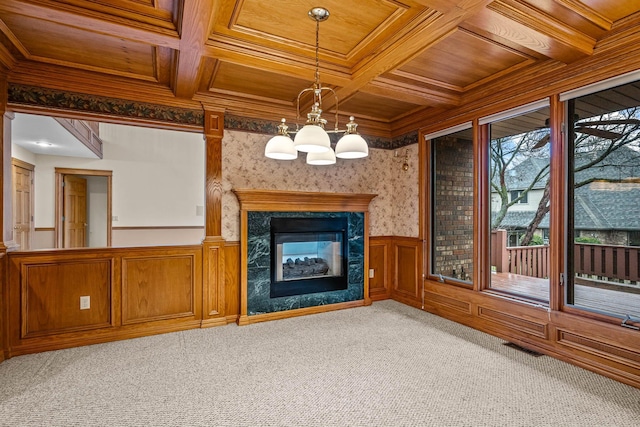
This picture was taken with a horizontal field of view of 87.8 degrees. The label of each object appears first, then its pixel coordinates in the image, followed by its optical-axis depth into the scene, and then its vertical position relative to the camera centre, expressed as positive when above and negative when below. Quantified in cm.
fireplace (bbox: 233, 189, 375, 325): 385 -48
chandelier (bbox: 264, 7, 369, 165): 205 +49
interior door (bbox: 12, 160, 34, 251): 504 +20
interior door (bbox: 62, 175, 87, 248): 615 +7
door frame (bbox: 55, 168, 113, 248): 594 +34
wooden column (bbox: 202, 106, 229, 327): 366 -13
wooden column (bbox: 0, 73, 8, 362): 281 -3
